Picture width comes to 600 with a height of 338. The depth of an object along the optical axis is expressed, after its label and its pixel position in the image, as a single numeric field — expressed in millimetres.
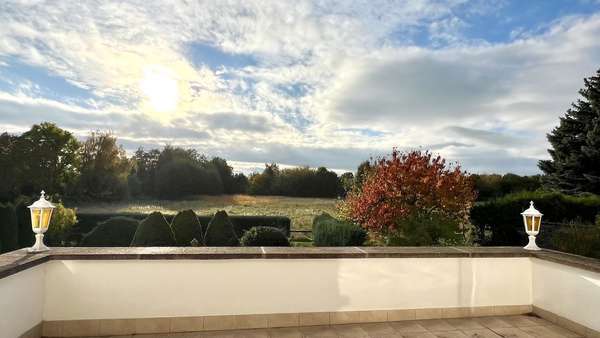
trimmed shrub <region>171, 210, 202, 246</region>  7375
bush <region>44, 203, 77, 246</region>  9492
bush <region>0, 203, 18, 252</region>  8078
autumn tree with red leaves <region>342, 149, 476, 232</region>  6688
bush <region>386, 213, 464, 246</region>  6289
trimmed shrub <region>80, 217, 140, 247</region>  7221
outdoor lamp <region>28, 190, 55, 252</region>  3203
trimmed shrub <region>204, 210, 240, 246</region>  7633
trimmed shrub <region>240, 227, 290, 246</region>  7055
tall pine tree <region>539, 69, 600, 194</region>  13164
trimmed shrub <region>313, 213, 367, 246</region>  7285
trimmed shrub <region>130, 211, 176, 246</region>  6332
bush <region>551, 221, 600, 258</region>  5602
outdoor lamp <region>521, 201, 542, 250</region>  4156
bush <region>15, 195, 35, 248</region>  8664
